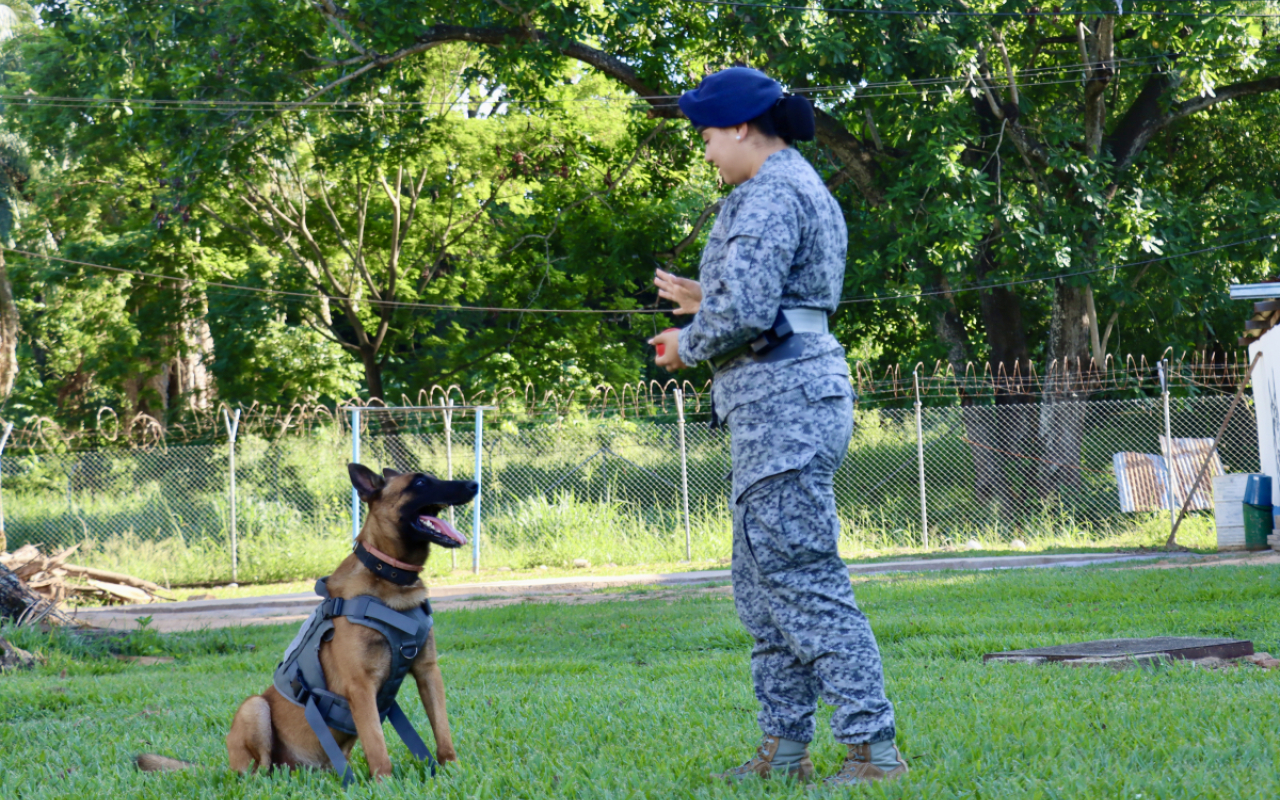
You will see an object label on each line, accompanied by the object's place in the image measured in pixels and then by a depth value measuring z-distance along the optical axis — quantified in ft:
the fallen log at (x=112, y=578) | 43.40
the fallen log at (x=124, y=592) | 44.60
